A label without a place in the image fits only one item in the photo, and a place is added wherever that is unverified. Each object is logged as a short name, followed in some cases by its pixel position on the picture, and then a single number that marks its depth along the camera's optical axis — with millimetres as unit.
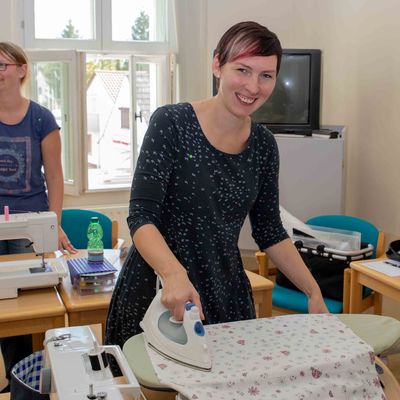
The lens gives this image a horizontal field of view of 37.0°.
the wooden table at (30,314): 1986
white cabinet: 4078
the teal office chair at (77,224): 3307
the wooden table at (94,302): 2086
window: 4699
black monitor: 4238
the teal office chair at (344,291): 3084
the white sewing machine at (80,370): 1000
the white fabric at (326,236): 3295
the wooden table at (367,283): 2619
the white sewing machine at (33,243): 2104
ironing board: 1124
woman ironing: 1337
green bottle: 2371
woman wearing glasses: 2549
